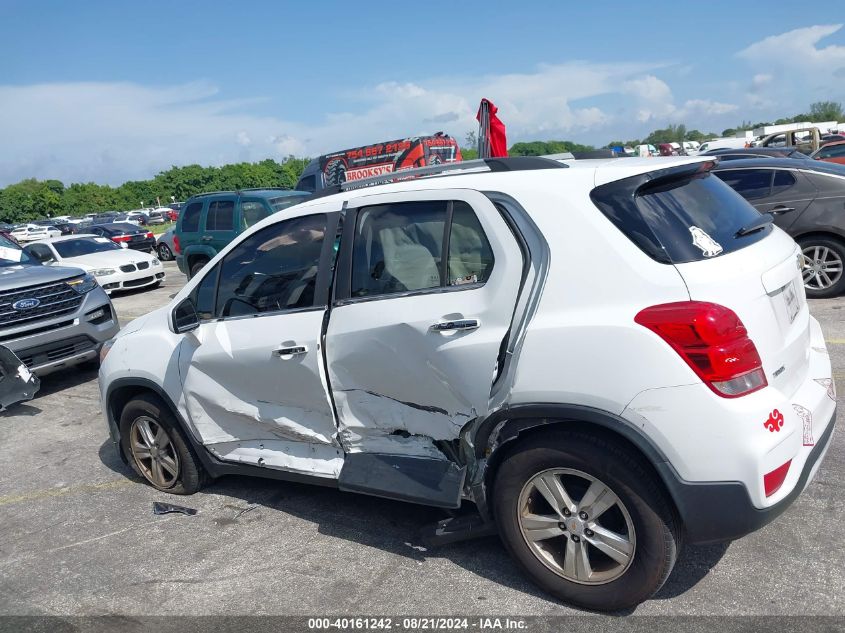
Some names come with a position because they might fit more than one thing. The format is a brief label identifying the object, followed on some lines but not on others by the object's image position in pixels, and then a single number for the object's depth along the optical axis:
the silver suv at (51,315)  7.07
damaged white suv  2.63
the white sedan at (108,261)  14.94
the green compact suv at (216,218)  12.39
